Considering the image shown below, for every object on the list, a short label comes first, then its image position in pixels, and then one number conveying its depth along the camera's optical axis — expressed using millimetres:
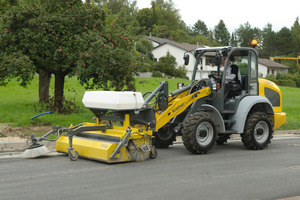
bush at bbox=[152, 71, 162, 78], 53375
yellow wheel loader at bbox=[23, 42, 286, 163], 8789
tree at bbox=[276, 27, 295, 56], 106500
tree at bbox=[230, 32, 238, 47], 136425
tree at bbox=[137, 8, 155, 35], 95688
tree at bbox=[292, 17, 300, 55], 105312
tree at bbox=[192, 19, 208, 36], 152125
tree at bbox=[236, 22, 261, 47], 131750
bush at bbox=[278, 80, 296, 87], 68875
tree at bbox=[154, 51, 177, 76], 57897
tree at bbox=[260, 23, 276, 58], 110250
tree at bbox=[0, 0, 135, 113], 14664
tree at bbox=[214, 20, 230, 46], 137838
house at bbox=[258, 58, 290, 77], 88688
